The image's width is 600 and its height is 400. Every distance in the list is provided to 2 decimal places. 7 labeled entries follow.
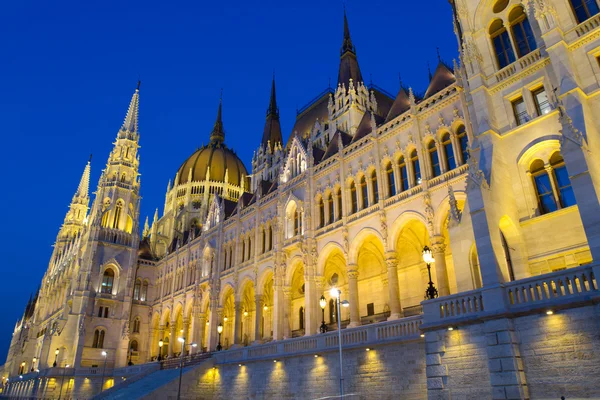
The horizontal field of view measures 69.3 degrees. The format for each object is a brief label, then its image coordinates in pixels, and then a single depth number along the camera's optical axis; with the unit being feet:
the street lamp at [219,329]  123.54
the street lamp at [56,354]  158.94
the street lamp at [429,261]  57.67
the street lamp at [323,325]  83.45
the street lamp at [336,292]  65.26
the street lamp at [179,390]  93.45
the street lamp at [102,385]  157.35
